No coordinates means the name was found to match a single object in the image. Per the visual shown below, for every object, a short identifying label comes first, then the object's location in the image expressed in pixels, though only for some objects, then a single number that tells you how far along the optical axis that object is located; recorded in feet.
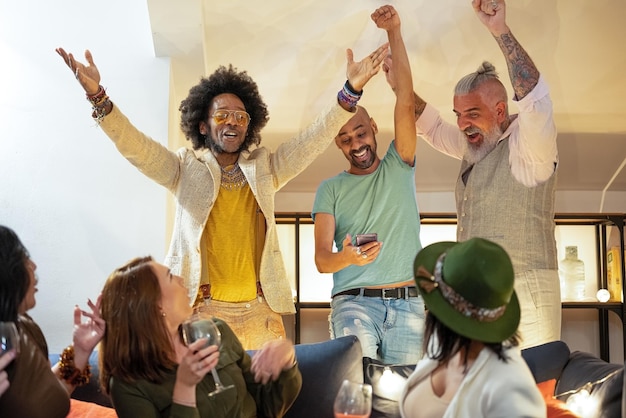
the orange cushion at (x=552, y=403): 8.50
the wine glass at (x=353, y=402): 6.82
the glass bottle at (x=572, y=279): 17.04
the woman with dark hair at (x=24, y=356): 6.84
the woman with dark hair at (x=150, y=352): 7.75
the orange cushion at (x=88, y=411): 8.95
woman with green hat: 6.05
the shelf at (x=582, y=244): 16.92
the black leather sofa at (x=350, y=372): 9.48
